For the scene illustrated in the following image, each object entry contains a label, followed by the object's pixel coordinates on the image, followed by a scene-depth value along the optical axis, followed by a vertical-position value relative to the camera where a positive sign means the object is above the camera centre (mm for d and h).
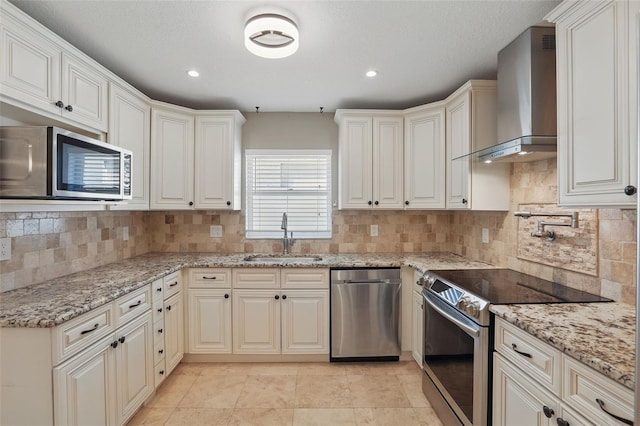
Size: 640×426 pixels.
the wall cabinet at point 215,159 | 2895 +531
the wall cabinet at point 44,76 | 1397 +753
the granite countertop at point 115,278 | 1355 -444
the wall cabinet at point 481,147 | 2315 +522
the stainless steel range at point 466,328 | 1494 -668
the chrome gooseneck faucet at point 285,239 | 3107 -278
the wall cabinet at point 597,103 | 1110 +464
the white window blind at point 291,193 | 3293 +227
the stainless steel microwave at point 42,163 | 1378 +242
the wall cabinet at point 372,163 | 2938 +503
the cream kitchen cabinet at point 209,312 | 2617 -879
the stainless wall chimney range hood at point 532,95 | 1624 +679
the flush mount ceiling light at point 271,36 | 1580 +993
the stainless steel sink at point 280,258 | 2823 -450
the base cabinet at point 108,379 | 1362 -902
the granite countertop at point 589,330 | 917 -454
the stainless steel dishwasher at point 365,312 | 2619 -879
